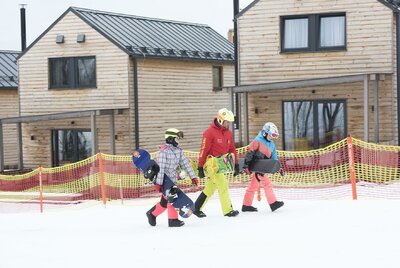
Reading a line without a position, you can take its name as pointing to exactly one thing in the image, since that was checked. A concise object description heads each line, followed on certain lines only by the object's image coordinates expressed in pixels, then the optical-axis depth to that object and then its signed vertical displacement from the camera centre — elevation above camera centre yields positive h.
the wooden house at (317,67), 22.77 +0.75
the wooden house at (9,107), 34.03 -0.49
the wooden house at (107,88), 27.19 +0.24
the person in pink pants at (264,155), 12.32 -0.97
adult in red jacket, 11.80 -0.92
